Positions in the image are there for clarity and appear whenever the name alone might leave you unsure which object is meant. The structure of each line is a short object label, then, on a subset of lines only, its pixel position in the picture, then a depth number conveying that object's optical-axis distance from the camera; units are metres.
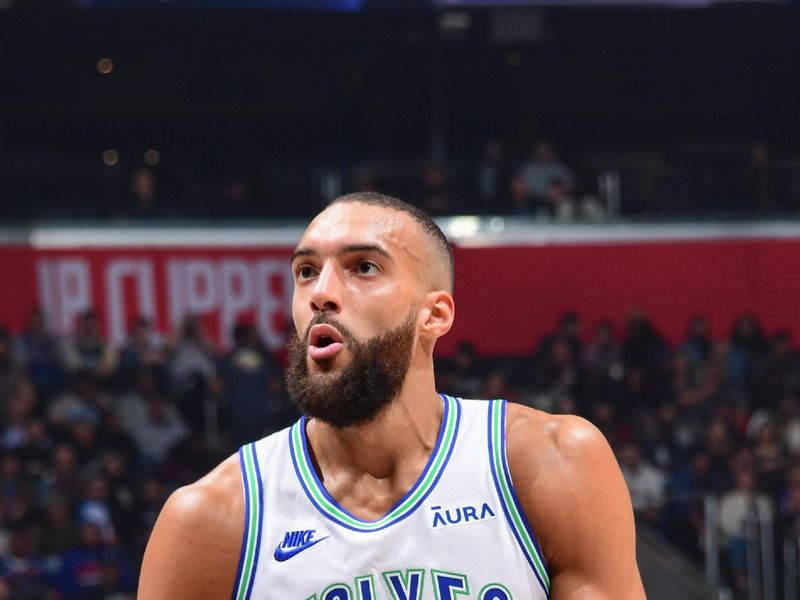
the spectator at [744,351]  13.23
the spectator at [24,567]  10.03
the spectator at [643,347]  13.16
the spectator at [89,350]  12.45
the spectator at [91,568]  10.22
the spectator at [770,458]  11.66
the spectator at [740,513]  10.80
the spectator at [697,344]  13.38
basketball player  2.73
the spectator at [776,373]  12.92
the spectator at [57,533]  10.47
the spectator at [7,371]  11.93
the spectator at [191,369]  12.29
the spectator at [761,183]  14.77
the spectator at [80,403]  11.76
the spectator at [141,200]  13.66
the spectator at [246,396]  12.21
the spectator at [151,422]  12.12
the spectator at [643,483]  11.09
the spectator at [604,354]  12.91
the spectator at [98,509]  10.73
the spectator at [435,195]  13.94
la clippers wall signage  13.32
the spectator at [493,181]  14.23
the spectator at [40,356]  12.12
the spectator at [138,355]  12.30
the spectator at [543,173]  14.59
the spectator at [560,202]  14.16
